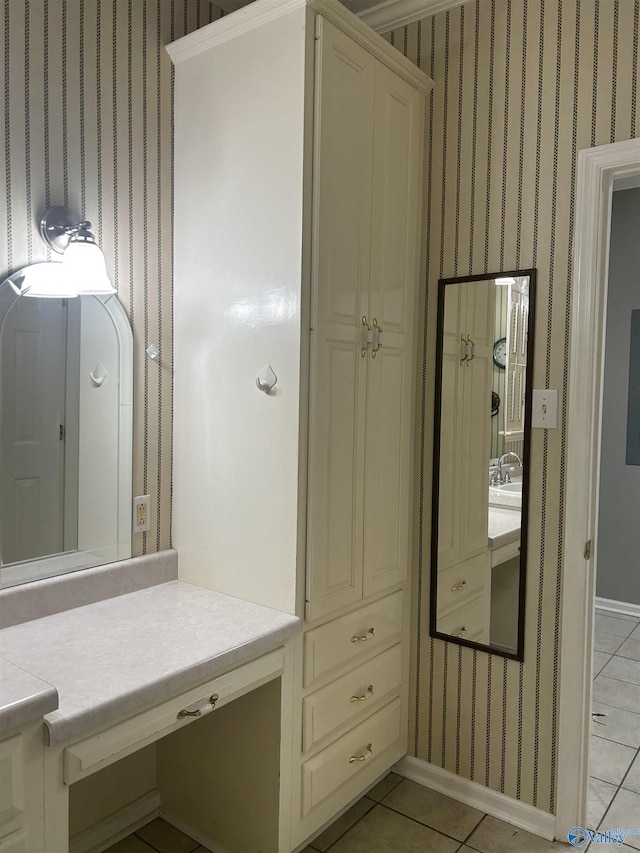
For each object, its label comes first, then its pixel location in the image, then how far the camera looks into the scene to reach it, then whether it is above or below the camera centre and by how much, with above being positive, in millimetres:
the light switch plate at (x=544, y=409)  2025 -28
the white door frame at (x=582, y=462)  1939 -187
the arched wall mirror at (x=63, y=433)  1730 -120
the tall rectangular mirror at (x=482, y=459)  2100 -203
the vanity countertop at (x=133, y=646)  1354 -626
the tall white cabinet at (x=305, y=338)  1816 +172
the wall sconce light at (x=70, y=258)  1765 +361
